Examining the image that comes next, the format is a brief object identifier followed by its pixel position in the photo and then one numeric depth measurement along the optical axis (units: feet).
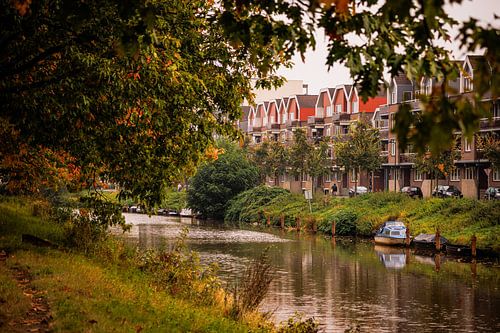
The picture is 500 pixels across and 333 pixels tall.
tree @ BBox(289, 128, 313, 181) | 271.90
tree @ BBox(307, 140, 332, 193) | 269.44
